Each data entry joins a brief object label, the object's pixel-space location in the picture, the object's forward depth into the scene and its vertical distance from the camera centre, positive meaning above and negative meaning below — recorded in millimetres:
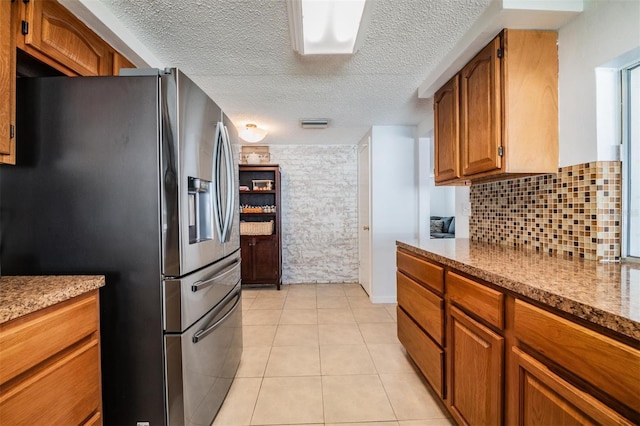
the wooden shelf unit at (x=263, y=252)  4066 -634
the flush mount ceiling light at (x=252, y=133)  3223 +912
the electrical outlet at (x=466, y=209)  2408 -5
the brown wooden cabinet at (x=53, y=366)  763 -501
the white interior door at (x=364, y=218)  3770 -135
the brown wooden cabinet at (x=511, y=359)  659 -508
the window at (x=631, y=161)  1260 +218
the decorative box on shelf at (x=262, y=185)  4168 +390
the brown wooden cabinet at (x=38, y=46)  1059 +761
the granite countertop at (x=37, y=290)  784 -271
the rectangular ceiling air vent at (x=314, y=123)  3225 +1045
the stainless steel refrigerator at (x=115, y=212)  1206 -6
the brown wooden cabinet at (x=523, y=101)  1497 +596
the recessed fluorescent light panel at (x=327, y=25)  1388 +1047
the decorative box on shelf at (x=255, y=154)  4191 +891
